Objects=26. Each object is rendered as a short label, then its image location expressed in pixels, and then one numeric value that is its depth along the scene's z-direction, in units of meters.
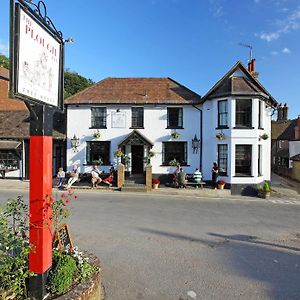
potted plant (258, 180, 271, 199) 17.09
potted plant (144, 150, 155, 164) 19.86
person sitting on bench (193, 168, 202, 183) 18.77
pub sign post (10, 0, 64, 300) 3.51
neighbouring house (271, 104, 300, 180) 29.85
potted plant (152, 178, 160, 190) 18.59
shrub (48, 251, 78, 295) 3.97
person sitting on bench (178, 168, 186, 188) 18.59
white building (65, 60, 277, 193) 19.63
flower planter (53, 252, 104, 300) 3.81
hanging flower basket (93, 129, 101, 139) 20.06
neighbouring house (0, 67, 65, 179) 20.86
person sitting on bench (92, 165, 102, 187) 18.34
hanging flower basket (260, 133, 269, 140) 18.82
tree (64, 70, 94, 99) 56.41
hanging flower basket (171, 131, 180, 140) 20.00
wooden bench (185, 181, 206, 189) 18.66
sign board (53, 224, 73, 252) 4.82
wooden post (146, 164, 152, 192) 18.09
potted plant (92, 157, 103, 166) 19.90
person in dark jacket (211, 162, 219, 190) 18.48
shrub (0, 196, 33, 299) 3.65
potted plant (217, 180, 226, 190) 18.16
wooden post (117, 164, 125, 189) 18.56
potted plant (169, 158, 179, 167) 19.53
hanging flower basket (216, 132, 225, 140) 18.44
